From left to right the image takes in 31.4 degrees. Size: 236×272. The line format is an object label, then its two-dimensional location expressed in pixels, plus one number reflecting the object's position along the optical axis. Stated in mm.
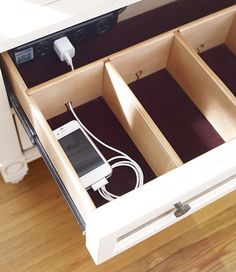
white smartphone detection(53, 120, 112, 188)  806
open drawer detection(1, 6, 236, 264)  620
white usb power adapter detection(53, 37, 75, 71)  823
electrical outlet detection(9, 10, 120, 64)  805
